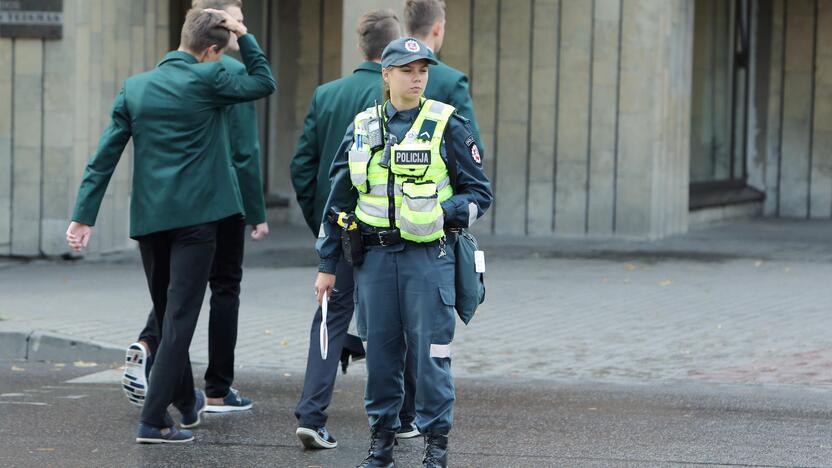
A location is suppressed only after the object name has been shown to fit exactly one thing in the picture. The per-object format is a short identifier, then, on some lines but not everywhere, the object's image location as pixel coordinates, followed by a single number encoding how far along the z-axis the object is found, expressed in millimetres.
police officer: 11320
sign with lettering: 28000
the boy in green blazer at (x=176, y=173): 13187
